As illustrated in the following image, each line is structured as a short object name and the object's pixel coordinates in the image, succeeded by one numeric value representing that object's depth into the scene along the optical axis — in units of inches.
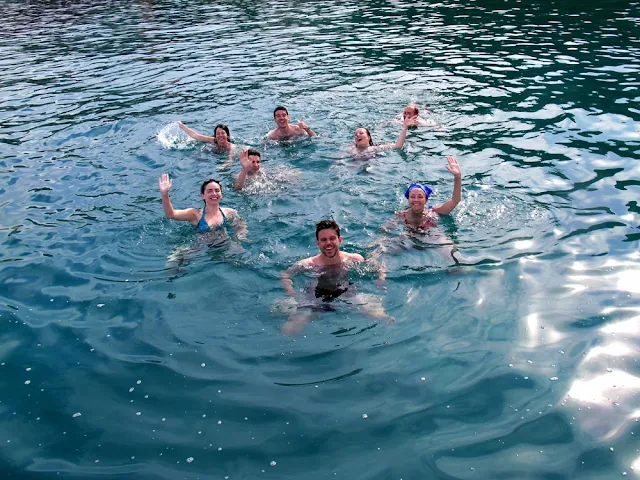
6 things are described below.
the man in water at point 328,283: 275.6
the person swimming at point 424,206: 350.9
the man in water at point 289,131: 525.4
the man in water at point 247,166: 422.0
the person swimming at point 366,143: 474.0
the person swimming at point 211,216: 367.6
